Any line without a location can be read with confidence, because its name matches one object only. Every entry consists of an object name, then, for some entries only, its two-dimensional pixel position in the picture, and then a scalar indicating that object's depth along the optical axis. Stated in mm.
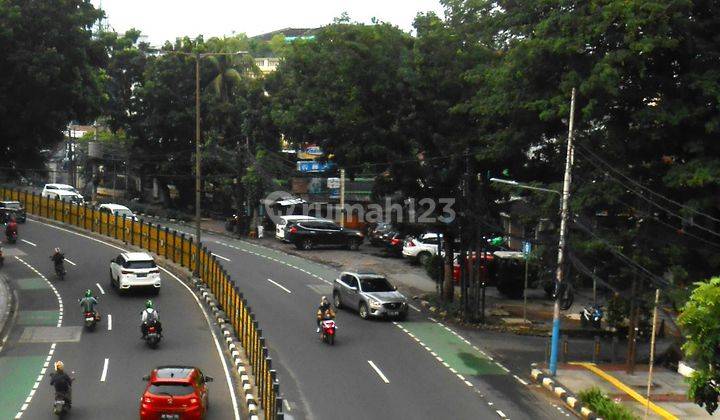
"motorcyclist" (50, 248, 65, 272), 40656
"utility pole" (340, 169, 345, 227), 58375
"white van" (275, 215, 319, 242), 55188
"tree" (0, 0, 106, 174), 38469
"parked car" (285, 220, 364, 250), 53719
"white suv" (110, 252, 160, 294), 37312
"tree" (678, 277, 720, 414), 14109
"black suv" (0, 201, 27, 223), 54406
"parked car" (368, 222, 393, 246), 54569
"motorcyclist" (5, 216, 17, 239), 49406
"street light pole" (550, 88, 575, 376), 27641
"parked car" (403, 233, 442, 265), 49938
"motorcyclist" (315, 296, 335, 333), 31141
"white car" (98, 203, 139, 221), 53938
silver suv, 35062
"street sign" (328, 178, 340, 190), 61559
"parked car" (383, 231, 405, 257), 52594
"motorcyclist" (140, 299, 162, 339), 29453
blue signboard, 64212
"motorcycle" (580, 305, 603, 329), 34938
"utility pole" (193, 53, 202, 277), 39375
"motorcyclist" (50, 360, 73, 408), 21797
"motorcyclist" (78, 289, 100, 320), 31688
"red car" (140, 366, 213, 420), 20641
